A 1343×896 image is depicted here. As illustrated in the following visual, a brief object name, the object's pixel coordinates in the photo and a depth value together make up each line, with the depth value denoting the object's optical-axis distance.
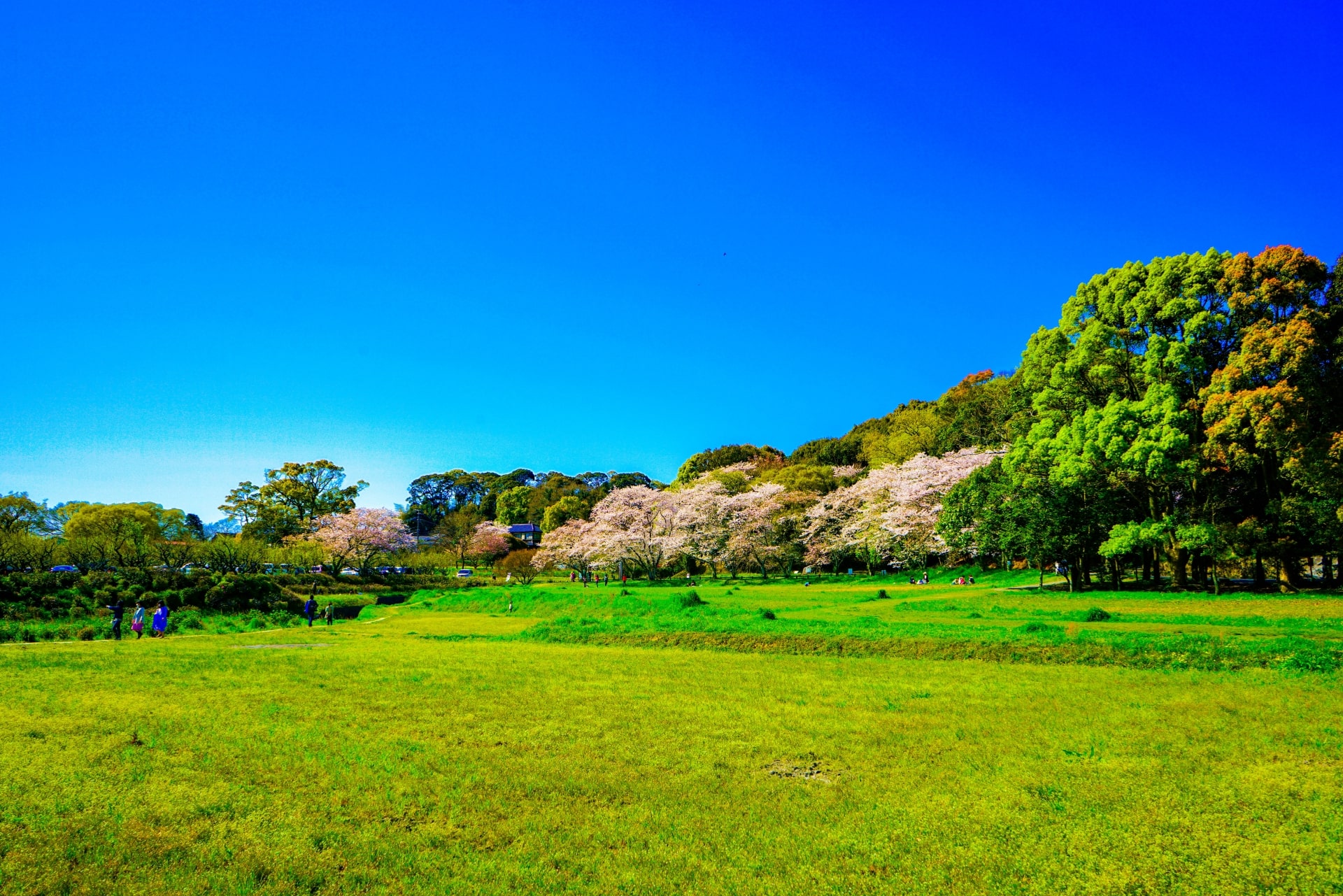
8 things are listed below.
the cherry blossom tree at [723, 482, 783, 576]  60.41
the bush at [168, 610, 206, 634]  30.86
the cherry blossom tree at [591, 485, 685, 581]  60.81
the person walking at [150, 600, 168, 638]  28.23
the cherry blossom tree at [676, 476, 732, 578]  61.66
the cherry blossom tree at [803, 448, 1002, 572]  50.47
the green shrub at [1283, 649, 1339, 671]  14.19
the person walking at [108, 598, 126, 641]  25.61
